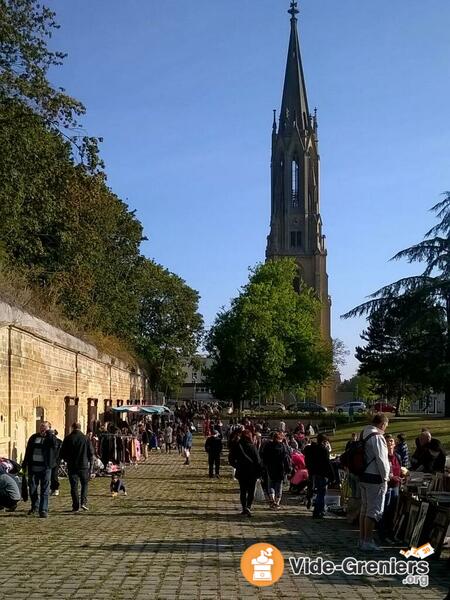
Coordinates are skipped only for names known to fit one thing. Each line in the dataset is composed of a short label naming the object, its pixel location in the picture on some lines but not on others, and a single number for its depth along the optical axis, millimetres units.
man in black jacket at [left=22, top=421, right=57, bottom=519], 14195
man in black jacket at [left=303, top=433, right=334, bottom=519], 15086
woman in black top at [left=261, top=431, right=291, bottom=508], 16922
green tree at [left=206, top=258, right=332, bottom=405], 67562
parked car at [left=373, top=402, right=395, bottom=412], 67594
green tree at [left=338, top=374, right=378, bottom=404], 107512
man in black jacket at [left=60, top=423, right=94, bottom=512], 14766
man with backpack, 10414
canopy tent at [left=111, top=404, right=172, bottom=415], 32594
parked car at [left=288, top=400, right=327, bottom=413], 73812
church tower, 114312
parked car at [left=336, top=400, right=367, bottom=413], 74600
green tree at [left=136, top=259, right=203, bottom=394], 70125
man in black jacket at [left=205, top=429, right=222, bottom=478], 25047
